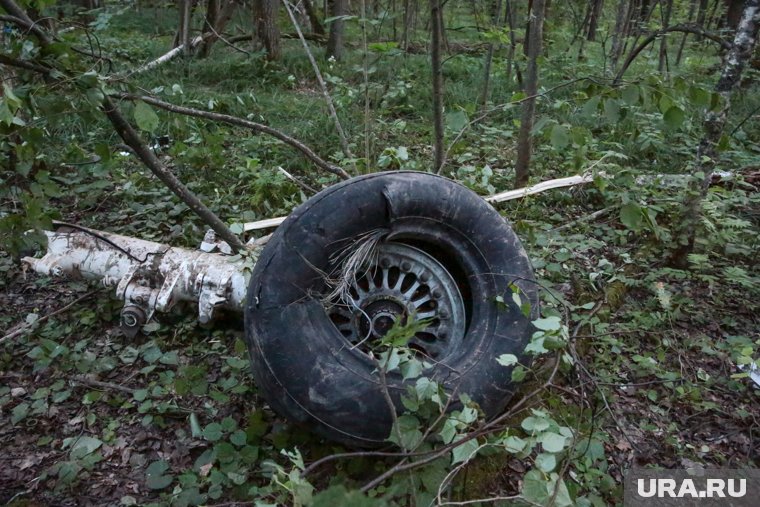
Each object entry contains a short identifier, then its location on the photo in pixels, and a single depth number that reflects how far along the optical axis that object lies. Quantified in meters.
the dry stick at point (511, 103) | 3.02
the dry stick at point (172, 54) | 7.42
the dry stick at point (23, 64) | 2.48
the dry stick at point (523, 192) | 3.91
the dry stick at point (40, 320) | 3.30
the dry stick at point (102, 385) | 2.99
